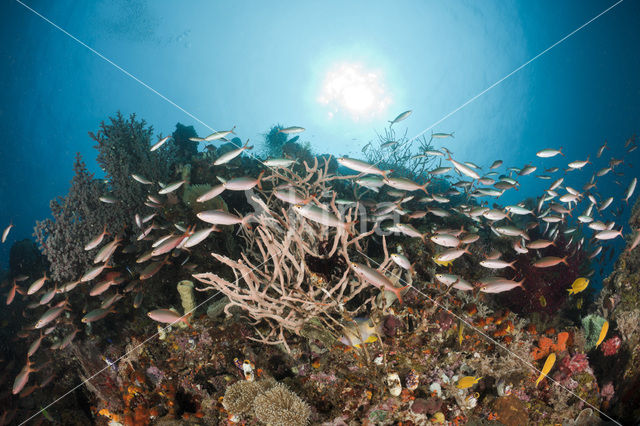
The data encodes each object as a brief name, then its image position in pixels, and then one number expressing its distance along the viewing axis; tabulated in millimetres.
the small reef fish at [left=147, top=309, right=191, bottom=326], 3773
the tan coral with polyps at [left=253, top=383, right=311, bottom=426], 2904
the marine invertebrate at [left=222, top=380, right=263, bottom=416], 3215
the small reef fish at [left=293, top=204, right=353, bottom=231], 2584
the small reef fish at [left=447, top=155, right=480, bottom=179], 4863
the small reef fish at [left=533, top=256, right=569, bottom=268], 4428
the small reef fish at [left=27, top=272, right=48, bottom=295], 5023
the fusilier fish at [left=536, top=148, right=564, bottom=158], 6286
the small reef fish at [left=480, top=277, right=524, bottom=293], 3662
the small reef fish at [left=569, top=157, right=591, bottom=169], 6154
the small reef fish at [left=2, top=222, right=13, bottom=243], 5734
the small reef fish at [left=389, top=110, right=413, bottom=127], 6917
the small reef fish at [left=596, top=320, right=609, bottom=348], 4047
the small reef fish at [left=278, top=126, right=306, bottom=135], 5613
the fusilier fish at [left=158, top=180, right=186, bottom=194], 4871
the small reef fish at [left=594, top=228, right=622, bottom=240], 5230
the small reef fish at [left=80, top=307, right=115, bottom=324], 4761
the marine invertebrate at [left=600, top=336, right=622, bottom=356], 4672
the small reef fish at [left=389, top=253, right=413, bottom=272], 3139
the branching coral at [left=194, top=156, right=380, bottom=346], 3100
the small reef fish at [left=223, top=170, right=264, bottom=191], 3434
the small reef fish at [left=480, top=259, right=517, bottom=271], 3984
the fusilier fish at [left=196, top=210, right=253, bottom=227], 3106
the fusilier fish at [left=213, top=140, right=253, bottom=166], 4233
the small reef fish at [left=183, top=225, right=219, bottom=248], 3332
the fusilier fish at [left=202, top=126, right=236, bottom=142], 4980
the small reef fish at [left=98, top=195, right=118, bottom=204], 5680
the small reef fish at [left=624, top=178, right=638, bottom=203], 6244
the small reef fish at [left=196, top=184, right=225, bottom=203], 3546
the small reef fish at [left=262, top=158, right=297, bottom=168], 4104
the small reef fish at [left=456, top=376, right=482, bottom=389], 3276
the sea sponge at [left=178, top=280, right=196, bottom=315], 4664
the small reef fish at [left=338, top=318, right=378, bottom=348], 3334
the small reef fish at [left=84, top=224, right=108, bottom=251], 4754
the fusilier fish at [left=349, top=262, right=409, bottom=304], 2402
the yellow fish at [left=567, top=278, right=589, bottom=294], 4758
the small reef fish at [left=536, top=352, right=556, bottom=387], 3453
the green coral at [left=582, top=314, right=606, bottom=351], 4926
